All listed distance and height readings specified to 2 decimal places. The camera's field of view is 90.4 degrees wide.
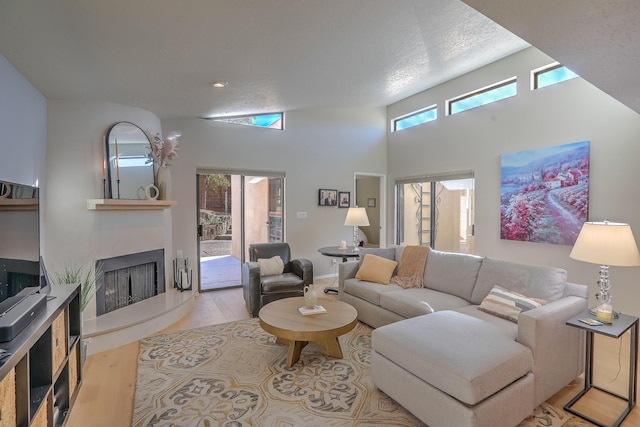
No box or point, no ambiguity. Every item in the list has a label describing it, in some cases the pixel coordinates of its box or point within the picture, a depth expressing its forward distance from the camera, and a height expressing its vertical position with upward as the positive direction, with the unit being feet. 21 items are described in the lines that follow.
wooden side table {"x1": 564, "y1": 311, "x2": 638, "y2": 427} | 6.43 -2.71
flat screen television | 5.36 -0.69
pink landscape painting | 12.07 +0.54
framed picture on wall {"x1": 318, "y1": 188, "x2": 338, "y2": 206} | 18.94 +0.57
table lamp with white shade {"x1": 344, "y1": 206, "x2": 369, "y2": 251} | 15.56 -0.56
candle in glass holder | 6.79 -2.29
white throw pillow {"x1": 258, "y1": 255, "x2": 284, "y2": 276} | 13.52 -2.56
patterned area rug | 6.61 -4.39
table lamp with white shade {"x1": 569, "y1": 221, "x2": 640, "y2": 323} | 6.69 -0.95
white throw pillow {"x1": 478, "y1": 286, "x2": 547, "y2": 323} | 8.03 -2.53
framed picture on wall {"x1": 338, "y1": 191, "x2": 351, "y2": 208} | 19.69 +0.47
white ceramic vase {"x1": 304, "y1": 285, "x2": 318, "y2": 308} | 9.36 -2.72
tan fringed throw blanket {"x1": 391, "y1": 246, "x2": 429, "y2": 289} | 11.69 -2.33
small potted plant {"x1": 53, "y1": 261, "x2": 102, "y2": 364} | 9.71 -2.25
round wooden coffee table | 8.04 -3.12
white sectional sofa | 5.70 -2.96
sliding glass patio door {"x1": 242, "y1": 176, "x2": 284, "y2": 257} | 17.94 -0.26
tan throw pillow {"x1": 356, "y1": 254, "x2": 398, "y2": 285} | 11.99 -2.41
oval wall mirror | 11.31 +1.71
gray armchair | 12.44 -3.08
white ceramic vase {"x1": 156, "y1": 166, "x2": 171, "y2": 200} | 12.89 +0.95
